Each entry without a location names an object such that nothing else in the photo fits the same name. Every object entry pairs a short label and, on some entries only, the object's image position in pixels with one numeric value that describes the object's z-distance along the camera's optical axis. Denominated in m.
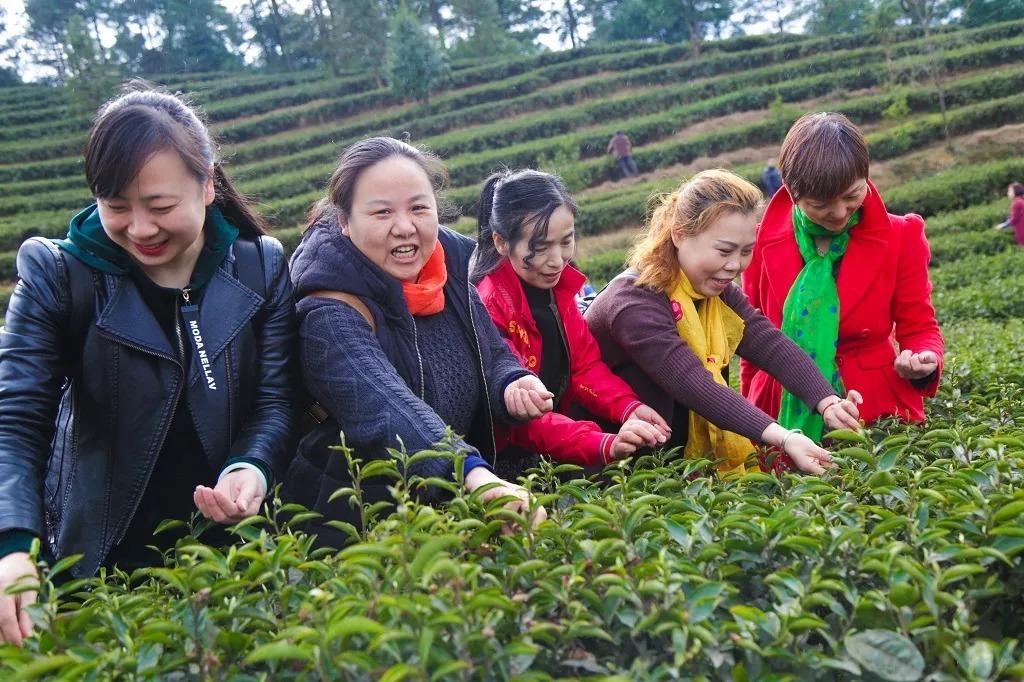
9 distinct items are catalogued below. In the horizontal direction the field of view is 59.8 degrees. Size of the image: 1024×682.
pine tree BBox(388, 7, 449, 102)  27.12
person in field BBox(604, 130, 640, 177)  19.80
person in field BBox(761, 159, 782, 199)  14.61
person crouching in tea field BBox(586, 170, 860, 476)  2.63
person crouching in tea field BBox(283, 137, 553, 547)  2.01
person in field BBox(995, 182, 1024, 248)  11.44
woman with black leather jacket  1.83
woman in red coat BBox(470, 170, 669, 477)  2.69
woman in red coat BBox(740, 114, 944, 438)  2.78
